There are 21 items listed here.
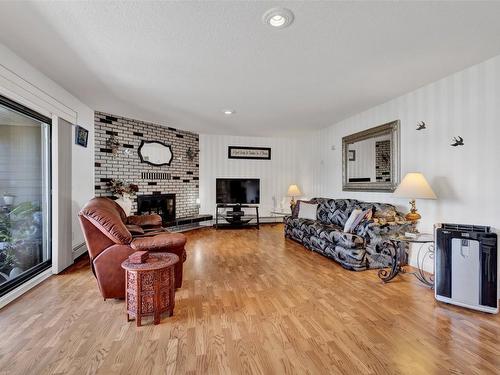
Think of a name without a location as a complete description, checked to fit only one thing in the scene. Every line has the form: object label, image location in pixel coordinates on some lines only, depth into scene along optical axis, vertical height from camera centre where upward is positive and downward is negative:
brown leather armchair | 2.33 -0.56
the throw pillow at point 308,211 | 5.17 -0.51
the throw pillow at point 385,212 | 3.66 -0.39
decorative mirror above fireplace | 5.60 +0.75
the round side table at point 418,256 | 2.84 -0.94
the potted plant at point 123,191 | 4.73 -0.10
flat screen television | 6.82 -0.12
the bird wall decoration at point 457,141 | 3.05 +0.54
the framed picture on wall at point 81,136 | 3.94 +0.80
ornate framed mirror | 4.07 +0.48
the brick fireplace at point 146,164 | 4.84 +0.49
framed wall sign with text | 7.07 +0.94
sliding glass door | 2.70 -0.10
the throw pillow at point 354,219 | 3.77 -0.50
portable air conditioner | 2.29 -0.76
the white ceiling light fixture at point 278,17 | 1.92 +1.32
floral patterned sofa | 3.45 -0.76
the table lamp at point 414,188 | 3.02 -0.03
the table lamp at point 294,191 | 6.59 -0.14
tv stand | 6.62 -0.82
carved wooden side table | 2.06 -0.84
